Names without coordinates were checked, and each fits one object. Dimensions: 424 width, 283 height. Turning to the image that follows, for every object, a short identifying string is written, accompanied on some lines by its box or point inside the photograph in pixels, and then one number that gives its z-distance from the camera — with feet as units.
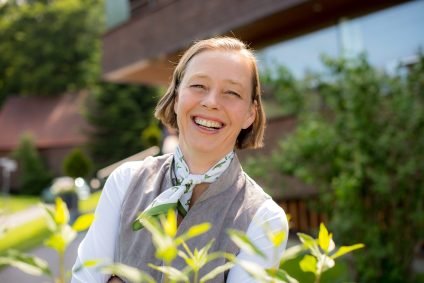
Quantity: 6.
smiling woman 5.37
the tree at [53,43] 111.75
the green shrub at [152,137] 51.21
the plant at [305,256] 1.96
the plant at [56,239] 1.95
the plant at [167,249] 1.81
